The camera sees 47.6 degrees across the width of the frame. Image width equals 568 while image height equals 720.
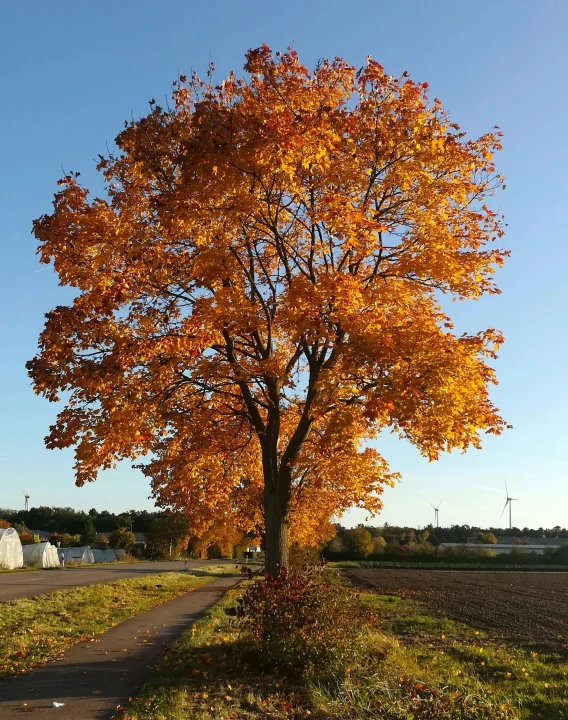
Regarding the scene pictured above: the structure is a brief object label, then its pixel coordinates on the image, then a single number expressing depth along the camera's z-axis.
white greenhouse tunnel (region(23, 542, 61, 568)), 53.50
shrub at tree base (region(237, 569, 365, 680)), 8.26
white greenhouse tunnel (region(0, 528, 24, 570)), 46.28
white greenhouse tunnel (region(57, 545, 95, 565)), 64.75
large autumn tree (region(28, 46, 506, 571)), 9.08
